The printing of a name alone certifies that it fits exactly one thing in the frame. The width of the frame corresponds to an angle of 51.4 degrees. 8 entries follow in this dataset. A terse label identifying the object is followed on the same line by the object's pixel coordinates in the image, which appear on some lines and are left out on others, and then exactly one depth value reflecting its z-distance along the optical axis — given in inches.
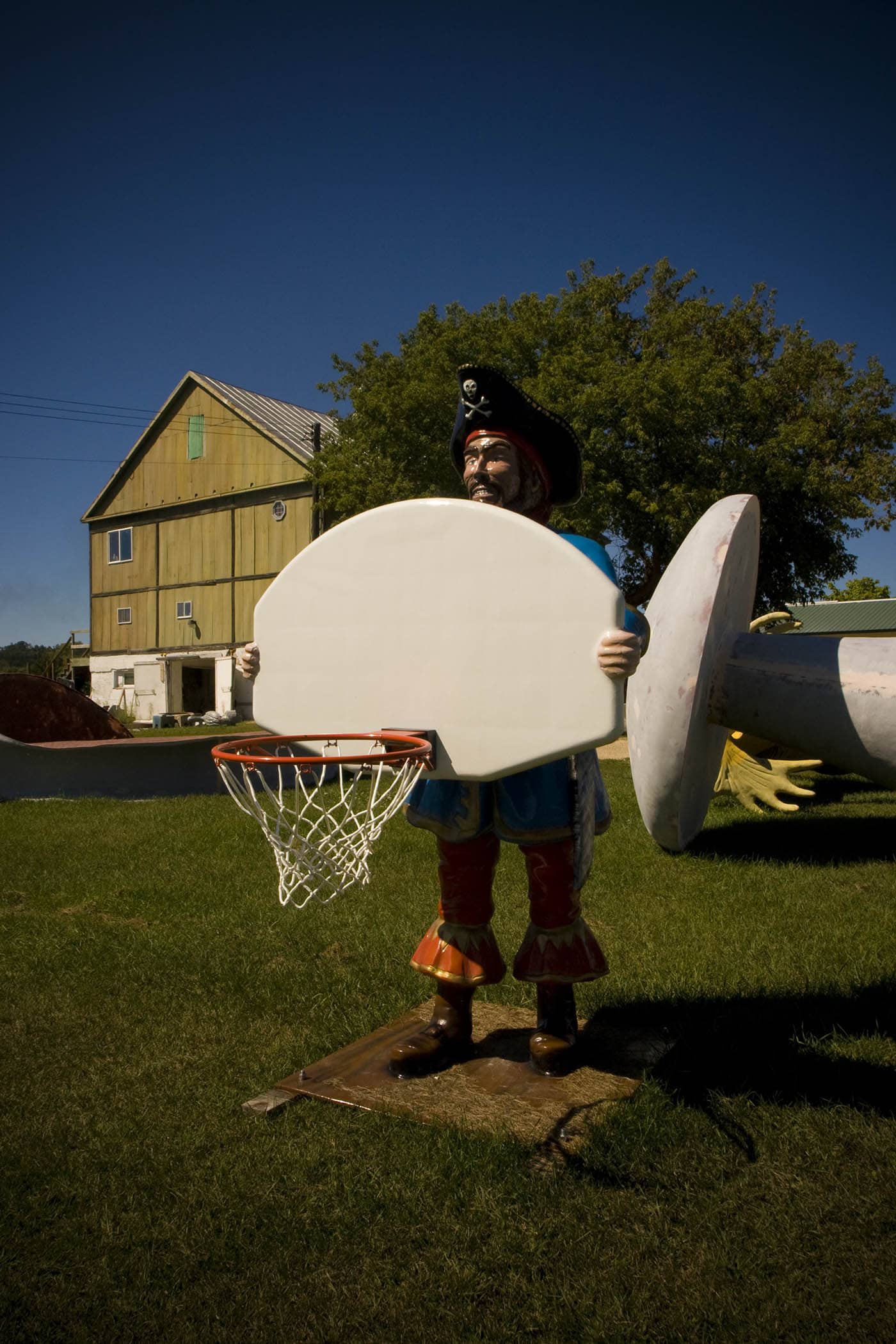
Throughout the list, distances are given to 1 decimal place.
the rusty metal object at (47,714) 401.4
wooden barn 944.3
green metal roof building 1283.2
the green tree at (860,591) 1745.8
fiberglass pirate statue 117.6
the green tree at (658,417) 658.2
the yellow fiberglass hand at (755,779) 329.1
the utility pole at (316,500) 873.5
